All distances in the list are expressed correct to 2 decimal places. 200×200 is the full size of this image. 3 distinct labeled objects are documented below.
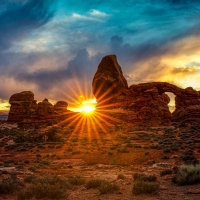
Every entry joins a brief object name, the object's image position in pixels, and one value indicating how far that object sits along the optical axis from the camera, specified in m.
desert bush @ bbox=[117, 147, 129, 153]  22.86
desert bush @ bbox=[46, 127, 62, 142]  33.56
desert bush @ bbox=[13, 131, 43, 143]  33.00
